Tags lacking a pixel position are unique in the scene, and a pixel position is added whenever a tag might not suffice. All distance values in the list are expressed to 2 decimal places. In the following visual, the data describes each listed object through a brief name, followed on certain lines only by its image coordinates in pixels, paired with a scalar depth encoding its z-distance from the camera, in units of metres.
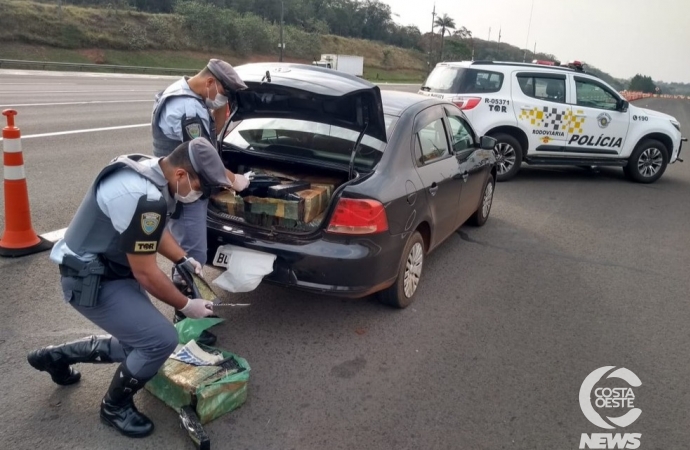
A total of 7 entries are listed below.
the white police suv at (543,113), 9.52
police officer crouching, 2.60
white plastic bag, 3.87
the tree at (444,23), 90.94
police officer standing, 3.78
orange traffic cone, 4.85
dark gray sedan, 3.90
